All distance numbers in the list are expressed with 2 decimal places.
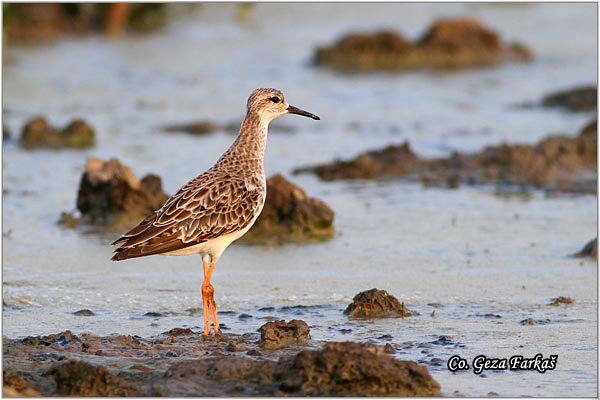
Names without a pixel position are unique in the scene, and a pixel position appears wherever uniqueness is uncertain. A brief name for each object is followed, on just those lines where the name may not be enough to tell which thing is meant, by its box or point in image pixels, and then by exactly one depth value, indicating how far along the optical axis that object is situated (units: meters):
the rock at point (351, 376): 12.41
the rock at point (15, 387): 12.02
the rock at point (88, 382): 12.41
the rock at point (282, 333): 14.42
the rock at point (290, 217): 21.37
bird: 15.49
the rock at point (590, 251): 19.39
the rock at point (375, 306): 16.20
